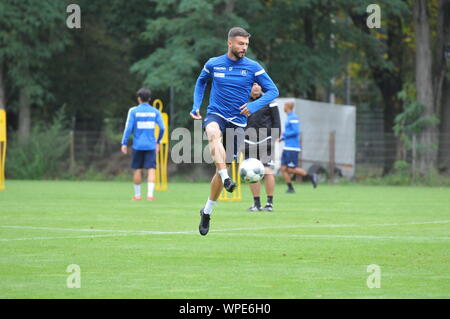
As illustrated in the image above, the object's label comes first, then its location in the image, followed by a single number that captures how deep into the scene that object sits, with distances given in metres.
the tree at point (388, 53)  34.72
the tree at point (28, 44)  34.78
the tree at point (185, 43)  33.28
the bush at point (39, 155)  35.09
